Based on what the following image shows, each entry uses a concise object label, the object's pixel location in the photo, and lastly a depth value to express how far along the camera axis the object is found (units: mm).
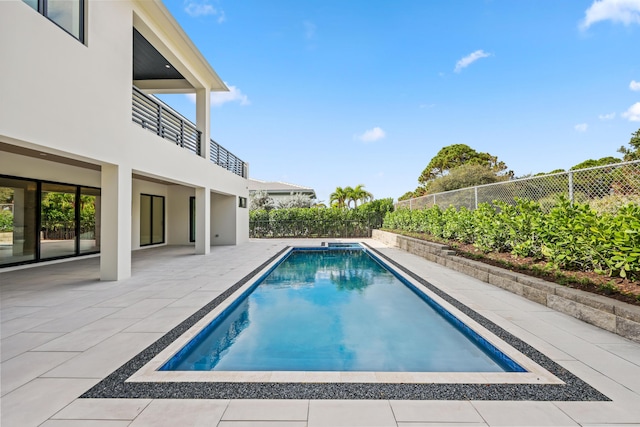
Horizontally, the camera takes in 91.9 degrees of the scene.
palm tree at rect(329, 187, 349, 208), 27750
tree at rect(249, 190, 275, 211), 23462
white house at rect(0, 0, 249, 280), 4312
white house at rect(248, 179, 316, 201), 30797
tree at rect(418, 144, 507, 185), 35688
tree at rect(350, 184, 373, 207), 27391
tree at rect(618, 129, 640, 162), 25047
